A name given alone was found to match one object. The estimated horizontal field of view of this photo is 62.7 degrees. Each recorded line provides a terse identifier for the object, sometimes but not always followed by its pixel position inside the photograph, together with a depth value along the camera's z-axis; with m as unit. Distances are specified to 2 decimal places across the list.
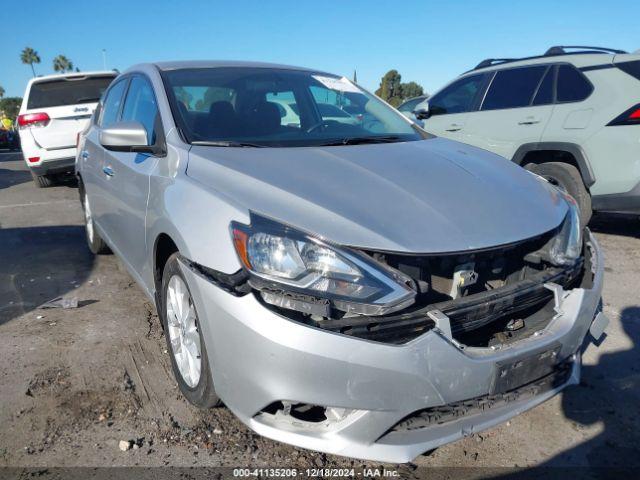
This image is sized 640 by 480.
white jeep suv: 8.10
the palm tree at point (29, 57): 83.19
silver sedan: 1.80
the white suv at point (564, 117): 4.68
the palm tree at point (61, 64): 78.81
